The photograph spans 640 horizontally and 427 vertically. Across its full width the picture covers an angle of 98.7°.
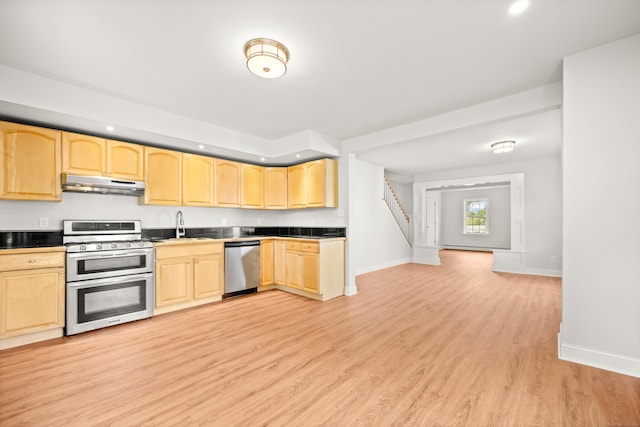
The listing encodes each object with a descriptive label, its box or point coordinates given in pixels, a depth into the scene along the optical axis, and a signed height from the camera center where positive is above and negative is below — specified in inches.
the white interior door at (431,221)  359.3 -9.4
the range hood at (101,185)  127.5 +14.1
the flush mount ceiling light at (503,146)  202.5 +51.1
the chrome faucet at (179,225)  176.7 -7.7
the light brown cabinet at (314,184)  190.5 +21.2
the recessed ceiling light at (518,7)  74.6 +57.6
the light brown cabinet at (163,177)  154.8 +21.6
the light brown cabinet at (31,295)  108.7 -34.0
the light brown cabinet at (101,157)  130.3 +28.6
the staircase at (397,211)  317.1 +3.6
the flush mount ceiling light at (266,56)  89.8 +52.4
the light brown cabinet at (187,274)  148.9 -35.0
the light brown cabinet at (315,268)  173.6 -35.7
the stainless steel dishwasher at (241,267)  176.6 -35.5
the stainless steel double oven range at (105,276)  122.8 -30.2
